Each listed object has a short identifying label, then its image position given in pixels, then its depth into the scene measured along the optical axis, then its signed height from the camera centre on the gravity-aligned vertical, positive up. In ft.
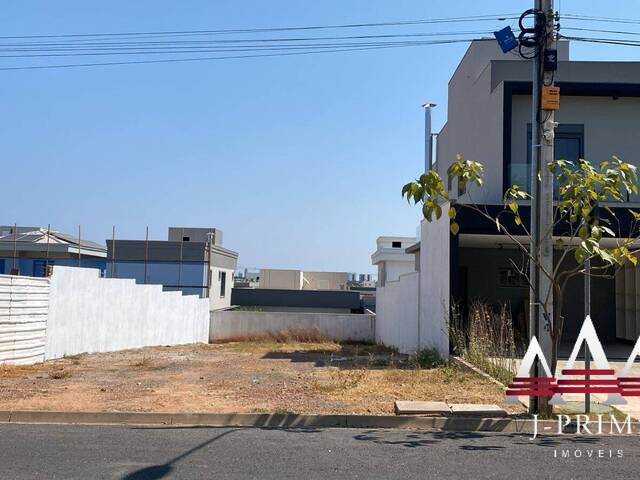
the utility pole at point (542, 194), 30.45 +4.86
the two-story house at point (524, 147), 59.47 +14.41
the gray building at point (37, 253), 126.41 +5.44
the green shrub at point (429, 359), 47.80 -5.13
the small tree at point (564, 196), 28.95 +4.56
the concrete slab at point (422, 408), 29.50 -5.46
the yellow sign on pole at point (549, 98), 30.60 +9.43
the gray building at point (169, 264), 110.42 +3.45
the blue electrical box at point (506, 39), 32.11 +12.93
